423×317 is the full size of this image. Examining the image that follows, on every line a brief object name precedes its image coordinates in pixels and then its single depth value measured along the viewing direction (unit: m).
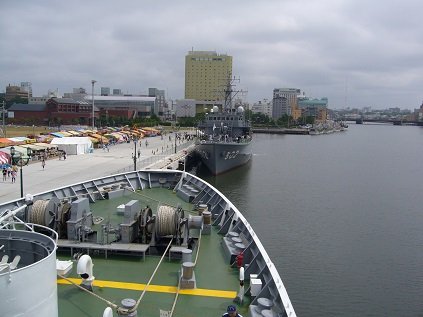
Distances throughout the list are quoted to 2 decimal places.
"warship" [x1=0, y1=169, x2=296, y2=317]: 5.36
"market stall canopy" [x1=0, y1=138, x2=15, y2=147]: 53.03
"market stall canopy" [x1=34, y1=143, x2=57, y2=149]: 52.48
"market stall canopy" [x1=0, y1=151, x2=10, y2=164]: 39.83
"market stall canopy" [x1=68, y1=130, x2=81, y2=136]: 74.25
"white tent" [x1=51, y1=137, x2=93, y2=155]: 54.72
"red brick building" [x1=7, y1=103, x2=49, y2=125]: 138.75
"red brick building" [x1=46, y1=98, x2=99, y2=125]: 139.25
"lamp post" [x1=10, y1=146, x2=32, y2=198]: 39.42
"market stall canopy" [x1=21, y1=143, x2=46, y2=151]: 49.72
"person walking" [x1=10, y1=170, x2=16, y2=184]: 34.31
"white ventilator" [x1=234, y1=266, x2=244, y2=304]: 8.45
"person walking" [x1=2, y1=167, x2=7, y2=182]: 35.54
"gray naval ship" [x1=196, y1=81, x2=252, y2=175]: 53.38
